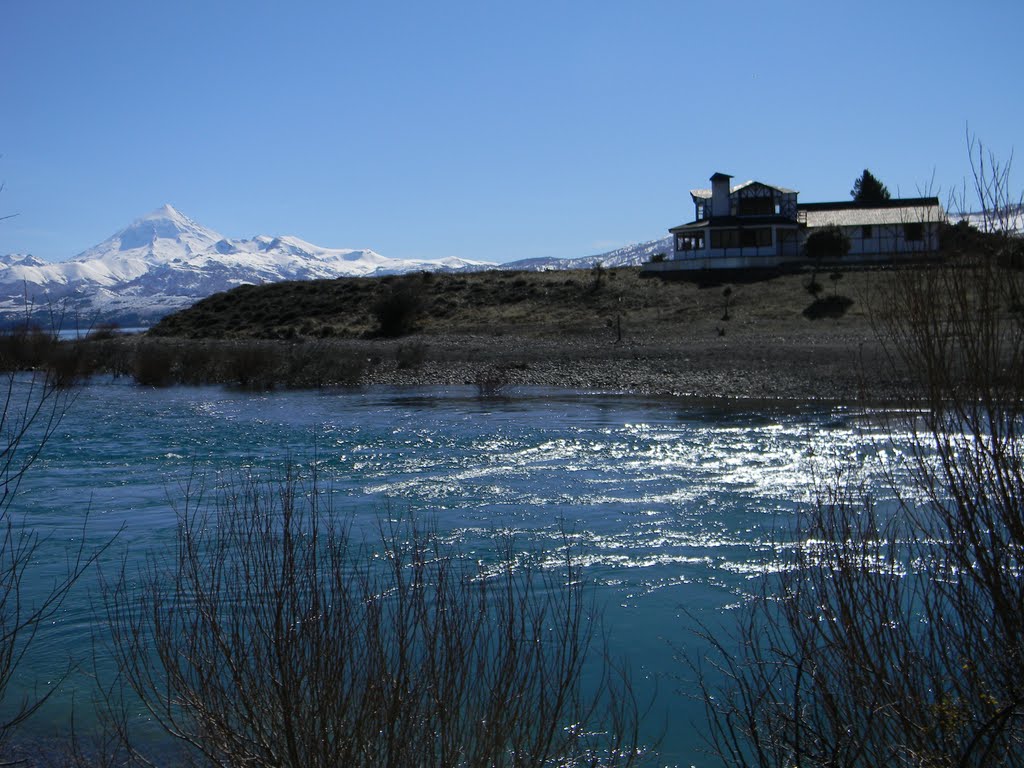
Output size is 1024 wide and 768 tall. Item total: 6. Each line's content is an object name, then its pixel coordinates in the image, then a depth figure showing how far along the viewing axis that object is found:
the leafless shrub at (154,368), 42.69
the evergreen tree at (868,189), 92.38
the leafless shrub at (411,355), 44.34
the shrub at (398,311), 60.53
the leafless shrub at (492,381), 35.72
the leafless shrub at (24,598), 9.03
